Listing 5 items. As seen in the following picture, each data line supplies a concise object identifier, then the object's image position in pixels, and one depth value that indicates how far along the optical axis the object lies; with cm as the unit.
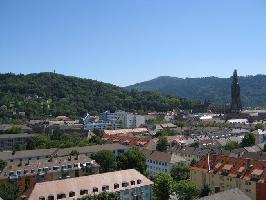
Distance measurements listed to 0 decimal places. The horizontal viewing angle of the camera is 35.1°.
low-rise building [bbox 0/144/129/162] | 6588
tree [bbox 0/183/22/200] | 4200
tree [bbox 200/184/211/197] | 4880
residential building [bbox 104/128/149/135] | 11470
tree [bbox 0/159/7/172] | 5961
